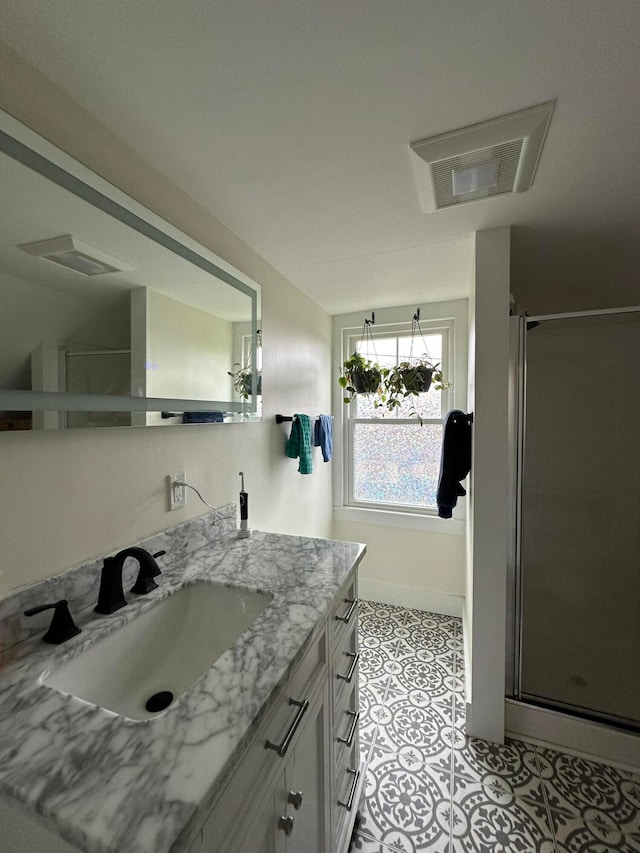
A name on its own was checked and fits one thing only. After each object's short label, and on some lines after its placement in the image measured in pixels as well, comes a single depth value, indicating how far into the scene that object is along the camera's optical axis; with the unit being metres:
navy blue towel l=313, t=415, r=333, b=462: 2.48
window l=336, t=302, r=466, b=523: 2.69
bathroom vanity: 0.48
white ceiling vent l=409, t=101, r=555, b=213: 1.00
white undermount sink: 0.83
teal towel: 2.07
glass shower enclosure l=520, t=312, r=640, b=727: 1.77
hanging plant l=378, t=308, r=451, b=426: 2.38
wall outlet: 1.28
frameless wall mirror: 0.81
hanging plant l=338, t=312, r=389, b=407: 2.37
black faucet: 0.95
